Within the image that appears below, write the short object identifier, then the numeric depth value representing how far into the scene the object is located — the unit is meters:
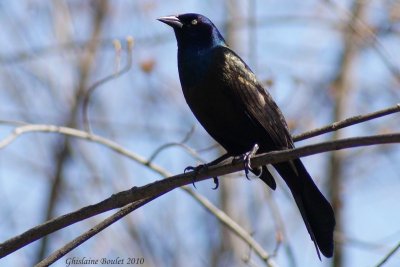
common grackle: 9.09
